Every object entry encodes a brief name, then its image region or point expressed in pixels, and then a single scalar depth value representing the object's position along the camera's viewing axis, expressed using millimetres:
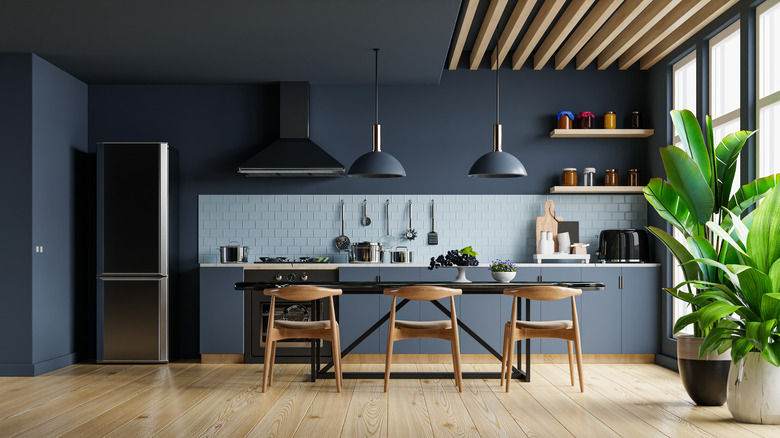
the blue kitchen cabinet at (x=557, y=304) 6098
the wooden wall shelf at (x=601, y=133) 6445
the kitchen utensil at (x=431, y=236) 6688
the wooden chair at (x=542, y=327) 4574
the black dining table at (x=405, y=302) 4703
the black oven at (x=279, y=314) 6074
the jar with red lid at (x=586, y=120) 6551
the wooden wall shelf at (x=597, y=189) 6438
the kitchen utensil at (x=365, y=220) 6711
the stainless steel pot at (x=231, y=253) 6332
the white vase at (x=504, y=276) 5039
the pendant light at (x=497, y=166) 5031
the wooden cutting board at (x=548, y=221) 6621
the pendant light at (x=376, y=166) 5168
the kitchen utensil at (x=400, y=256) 6445
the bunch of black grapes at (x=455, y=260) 5008
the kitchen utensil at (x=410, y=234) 6695
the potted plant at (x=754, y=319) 3727
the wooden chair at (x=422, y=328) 4570
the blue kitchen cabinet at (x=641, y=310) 6137
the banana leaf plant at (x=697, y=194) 4164
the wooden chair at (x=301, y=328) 4605
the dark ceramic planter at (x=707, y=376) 4219
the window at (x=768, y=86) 4488
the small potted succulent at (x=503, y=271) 5043
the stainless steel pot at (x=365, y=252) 6363
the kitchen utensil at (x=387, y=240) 6727
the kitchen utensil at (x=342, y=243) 6656
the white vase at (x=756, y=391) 3756
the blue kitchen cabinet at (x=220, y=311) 6164
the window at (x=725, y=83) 5035
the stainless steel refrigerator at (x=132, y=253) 6078
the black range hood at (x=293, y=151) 6238
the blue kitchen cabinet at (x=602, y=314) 6109
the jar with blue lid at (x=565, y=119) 6562
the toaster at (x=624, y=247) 6246
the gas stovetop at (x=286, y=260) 6391
